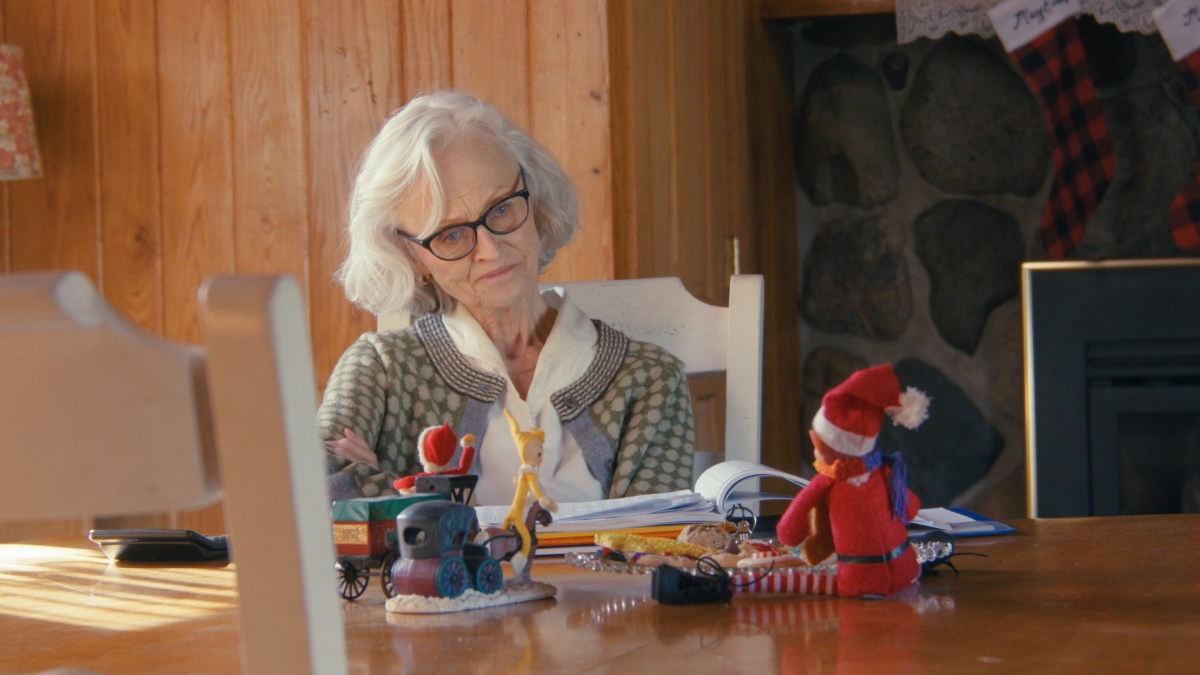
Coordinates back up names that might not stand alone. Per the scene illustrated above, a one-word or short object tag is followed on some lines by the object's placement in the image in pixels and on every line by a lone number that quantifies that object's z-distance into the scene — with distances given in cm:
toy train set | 225
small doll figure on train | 236
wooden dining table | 209
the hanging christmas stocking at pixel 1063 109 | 370
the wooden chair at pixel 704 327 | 296
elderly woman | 291
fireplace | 363
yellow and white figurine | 230
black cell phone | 250
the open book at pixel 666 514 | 248
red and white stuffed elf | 224
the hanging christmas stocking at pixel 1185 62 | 361
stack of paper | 248
